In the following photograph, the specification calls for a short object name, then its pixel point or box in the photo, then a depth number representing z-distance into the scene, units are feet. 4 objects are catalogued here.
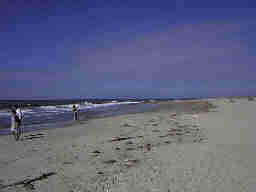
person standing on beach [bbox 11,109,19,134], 41.18
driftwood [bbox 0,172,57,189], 18.66
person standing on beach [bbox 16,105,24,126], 43.79
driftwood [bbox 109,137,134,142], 37.69
